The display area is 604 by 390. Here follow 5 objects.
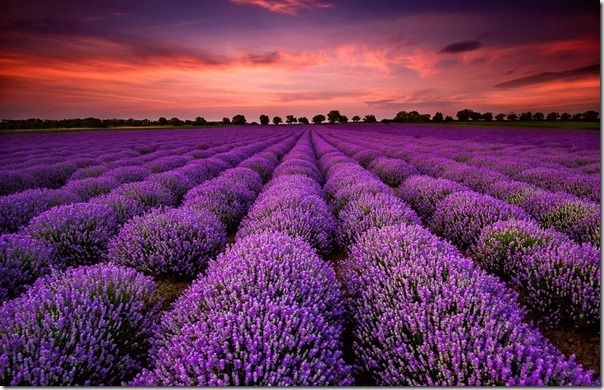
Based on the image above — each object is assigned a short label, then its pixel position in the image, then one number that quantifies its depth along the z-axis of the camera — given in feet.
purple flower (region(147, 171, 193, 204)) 21.95
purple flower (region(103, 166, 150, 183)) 24.91
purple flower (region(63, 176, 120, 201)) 20.61
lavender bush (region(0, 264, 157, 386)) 5.57
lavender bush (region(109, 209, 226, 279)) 11.37
